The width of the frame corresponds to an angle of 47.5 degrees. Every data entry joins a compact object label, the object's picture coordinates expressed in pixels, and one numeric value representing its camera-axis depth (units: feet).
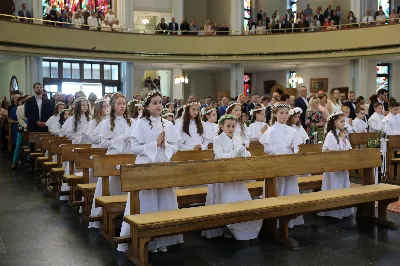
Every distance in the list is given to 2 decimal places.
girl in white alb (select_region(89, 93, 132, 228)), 21.86
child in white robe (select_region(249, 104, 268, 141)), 32.71
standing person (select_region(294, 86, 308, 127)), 35.96
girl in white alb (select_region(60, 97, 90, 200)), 28.27
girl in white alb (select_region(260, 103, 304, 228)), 21.57
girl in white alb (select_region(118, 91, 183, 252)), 16.28
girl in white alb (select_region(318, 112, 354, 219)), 21.12
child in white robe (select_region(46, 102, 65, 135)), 35.19
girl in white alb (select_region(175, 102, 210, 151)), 26.00
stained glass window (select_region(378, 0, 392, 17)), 78.69
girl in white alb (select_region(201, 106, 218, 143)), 28.27
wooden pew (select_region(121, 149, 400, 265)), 14.39
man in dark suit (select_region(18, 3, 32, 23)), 64.13
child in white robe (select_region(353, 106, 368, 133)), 36.73
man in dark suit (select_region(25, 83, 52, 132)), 37.50
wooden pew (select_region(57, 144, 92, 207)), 22.72
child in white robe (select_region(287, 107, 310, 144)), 26.18
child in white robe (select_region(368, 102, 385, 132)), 34.91
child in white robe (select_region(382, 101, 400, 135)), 33.96
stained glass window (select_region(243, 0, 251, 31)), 88.94
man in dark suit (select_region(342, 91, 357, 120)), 39.45
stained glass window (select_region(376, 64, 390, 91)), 76.13
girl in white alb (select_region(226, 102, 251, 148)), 24.84
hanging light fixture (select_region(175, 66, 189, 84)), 77.25
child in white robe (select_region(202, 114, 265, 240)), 17.44
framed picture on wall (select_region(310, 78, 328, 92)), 80.07
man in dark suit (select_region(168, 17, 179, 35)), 74.84
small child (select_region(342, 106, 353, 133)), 34.37
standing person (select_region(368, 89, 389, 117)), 39.40
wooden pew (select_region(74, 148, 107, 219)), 20.51
